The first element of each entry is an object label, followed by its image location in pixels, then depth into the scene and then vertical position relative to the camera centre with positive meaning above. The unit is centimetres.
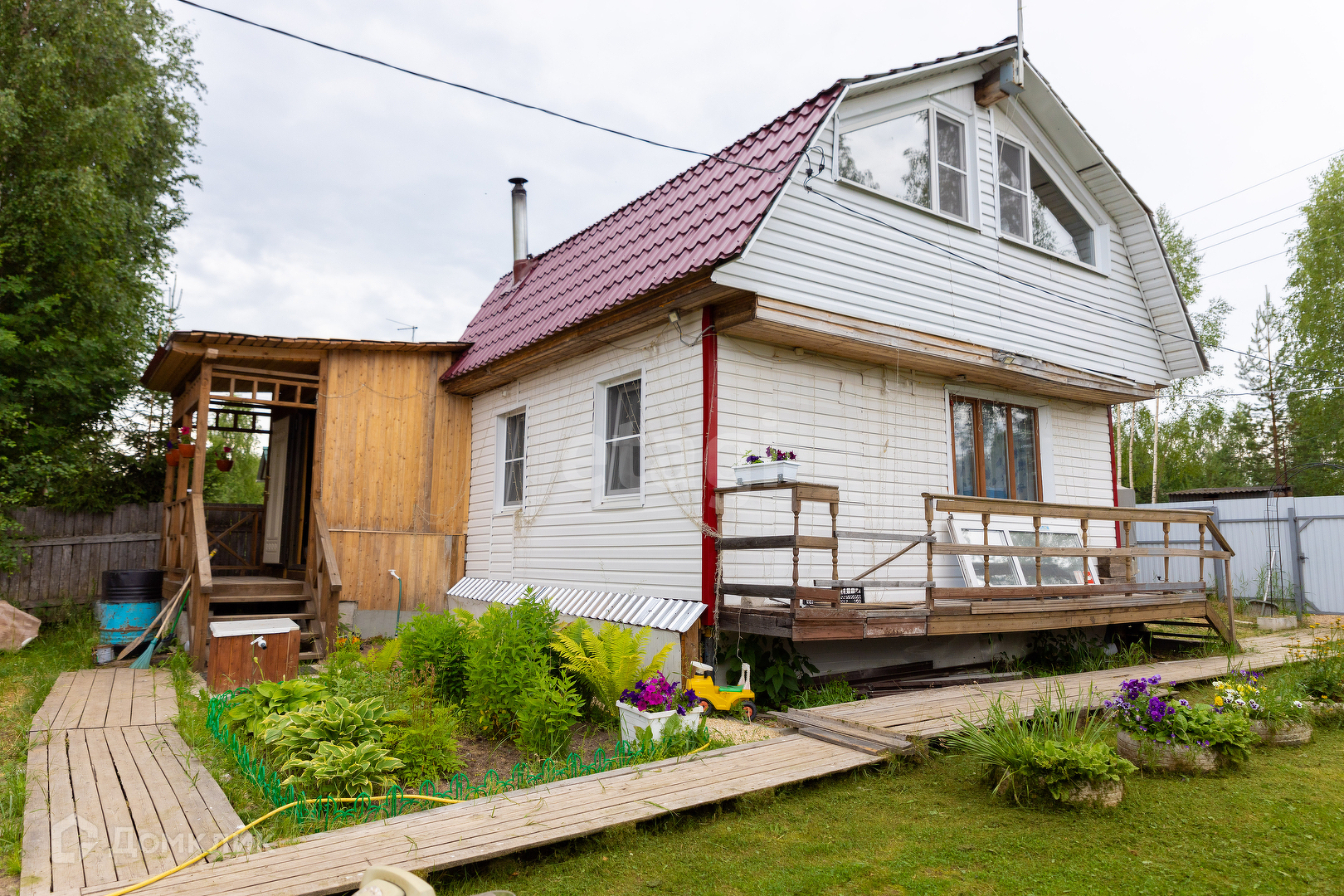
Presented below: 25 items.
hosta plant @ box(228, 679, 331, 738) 518 -110
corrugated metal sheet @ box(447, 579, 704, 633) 671 -68
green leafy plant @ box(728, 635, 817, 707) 657 -109
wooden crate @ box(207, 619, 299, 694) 693 -110
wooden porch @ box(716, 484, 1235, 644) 616 -50
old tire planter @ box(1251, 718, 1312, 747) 527 -128
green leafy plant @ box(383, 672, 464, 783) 471 -128
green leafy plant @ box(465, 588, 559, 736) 572 -93
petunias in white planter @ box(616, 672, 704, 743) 520 -115
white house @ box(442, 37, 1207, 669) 694 +188
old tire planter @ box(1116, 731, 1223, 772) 466 -127
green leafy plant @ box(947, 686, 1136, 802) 406 -112
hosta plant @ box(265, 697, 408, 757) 449 -113
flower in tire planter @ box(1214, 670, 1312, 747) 527 -114
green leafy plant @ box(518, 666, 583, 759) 539 -124
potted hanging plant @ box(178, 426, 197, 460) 958 +96
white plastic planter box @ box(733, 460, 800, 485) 625 +51
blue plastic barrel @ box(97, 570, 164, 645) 870 -82
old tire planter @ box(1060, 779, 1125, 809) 406 -129
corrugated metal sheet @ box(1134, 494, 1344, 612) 1383 -7
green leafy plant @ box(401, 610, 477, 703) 657 -98
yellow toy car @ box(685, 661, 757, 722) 593 -119
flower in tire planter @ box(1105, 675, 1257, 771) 468 -114
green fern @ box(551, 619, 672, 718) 594 -93
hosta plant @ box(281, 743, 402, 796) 421 -127
